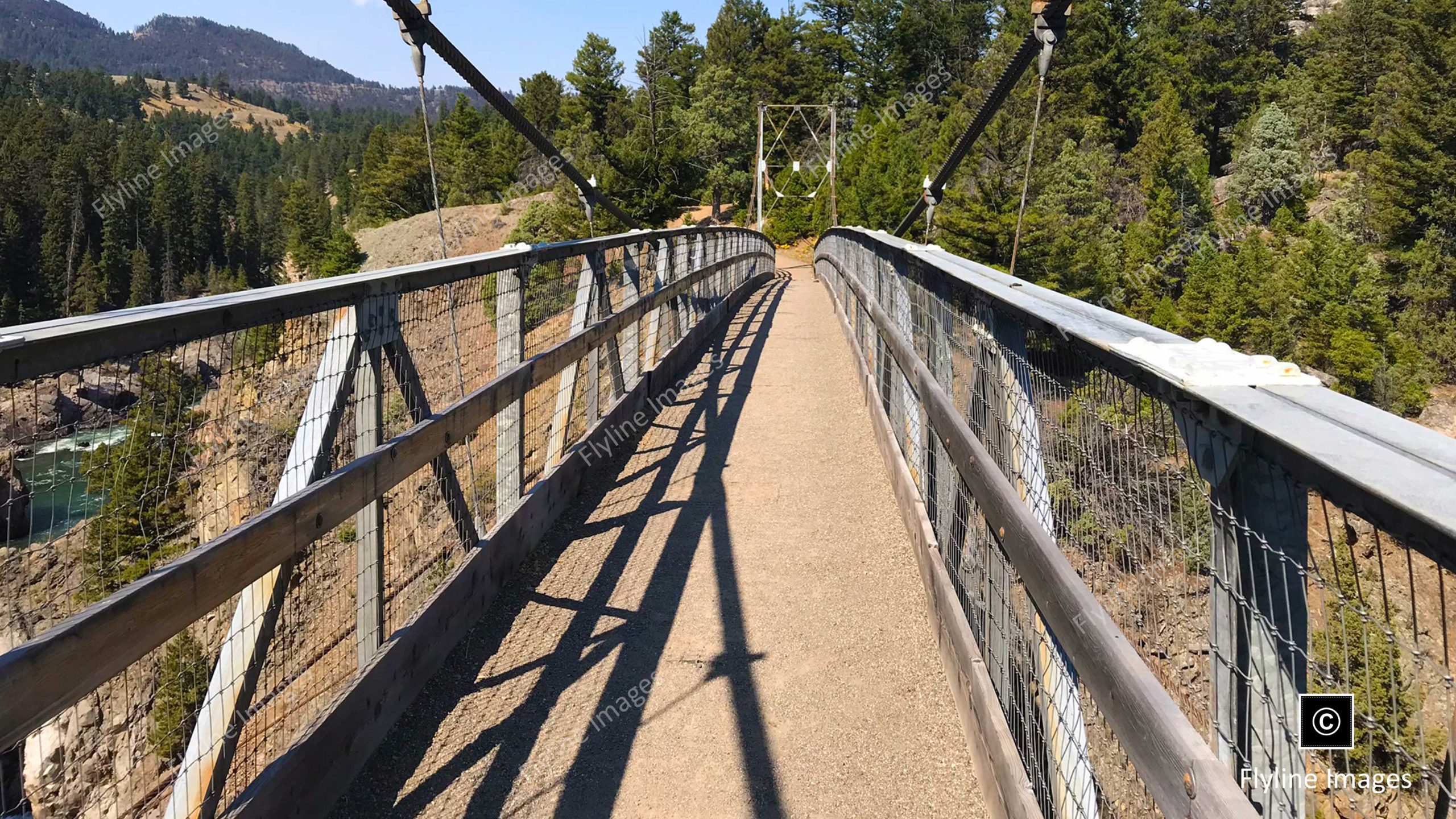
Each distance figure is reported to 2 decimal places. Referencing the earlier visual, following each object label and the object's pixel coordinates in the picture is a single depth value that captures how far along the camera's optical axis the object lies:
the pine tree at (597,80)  73.31
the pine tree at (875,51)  87.00
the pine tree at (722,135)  69.44
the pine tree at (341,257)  64.94
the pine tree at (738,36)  89.38
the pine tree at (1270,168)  63.25
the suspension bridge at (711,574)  1.27
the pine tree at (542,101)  87.31
